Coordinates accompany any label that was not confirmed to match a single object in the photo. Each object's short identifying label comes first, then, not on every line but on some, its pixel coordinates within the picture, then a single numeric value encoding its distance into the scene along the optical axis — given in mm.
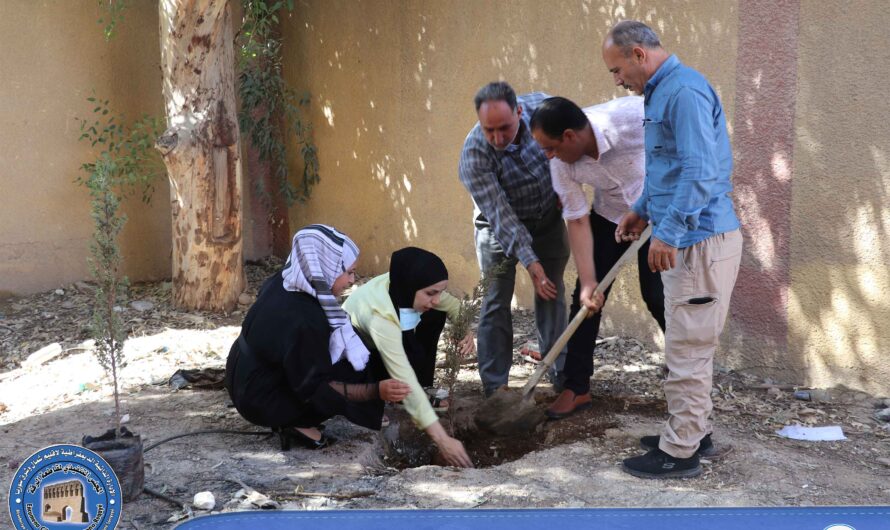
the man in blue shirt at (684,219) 3023
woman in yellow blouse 3574
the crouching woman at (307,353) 3594
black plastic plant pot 3148
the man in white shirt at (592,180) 3621
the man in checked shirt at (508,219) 3906
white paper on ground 3920
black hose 3968
